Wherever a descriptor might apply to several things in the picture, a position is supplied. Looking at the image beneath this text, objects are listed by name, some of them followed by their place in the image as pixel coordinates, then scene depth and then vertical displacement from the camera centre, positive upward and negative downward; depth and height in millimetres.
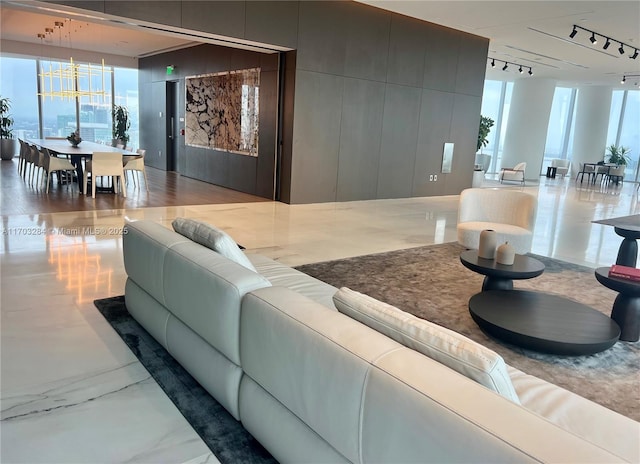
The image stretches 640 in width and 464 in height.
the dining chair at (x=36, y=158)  8844 -660
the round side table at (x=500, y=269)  3545 -874
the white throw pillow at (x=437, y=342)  1312 -591
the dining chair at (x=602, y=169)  15906 -375
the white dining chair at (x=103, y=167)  8156 -676
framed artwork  9672 +545
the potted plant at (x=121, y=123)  14984 +176
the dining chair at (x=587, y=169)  16391 -397
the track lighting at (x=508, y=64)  13609 +2607
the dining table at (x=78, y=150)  8430 -441
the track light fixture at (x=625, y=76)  14839 +2640
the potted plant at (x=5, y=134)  13766 -360
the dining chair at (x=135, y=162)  8922 -613
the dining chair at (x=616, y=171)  15656 -392
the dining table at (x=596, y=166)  15898 -275
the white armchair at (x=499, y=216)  5043 -742
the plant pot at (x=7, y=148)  13765 -759
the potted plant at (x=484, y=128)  14284 +709
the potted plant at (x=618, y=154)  17484 +185
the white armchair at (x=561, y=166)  17688 -375
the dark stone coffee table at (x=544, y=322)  2676 -1014
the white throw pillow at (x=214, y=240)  2539 -578
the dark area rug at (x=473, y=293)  2738 -1266
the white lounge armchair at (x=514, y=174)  14672 -646
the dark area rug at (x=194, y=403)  1992 -1309
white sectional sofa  1120 -723
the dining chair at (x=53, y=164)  8367 -706
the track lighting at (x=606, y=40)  9297 +2546
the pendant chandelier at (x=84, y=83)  14445 +1360
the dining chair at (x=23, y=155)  10043 -710
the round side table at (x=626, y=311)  3283 -1054
